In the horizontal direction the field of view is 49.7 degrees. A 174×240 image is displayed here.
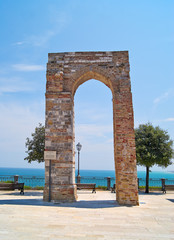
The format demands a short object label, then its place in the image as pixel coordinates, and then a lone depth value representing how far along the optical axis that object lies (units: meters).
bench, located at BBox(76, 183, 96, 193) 12.77
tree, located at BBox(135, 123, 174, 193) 15.69
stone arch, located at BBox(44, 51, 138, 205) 8.30
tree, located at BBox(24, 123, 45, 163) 13.21
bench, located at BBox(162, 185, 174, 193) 13.95
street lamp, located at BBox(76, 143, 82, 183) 15.50
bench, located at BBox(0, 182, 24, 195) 11.81
